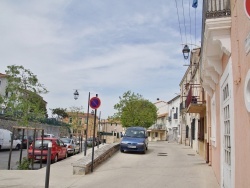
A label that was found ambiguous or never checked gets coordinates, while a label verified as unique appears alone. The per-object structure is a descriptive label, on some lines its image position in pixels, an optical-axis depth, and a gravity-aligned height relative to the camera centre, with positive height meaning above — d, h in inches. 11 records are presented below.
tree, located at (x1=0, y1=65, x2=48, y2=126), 671.1 +74.5
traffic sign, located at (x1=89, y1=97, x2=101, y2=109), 421.7 +39.4
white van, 972.6 -38.0
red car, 631.4 -45.8
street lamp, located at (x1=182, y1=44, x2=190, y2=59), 521.7 +144.2
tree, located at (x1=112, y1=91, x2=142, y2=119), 2049.7 +192.1
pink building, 181.2 +44.3
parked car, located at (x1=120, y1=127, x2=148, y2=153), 742.5 -22.0
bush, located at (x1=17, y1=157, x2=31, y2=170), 478.3 -59.2
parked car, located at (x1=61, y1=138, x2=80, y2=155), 844.9 -50.7
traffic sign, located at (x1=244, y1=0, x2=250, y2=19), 106.2 +45.7
